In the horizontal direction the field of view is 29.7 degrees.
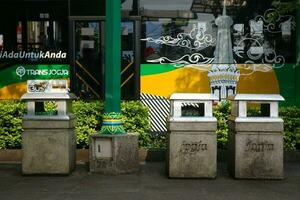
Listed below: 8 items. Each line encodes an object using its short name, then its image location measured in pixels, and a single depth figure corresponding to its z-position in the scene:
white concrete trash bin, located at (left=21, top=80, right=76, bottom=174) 8.67
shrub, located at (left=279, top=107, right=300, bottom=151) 10.31
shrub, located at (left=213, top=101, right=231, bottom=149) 10.40
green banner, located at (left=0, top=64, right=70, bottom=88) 13.02
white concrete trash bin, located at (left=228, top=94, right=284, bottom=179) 8.53
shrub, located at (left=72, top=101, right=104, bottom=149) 10.32
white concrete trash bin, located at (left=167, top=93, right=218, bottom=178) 8.52
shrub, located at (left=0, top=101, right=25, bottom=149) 10.21
